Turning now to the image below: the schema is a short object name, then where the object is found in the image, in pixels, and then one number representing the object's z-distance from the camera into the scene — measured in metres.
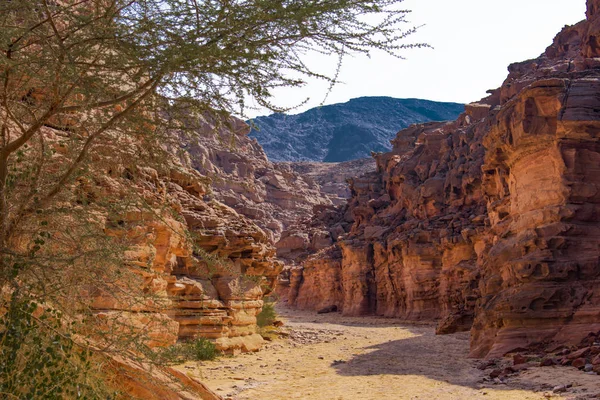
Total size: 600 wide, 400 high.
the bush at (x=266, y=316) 22.25
